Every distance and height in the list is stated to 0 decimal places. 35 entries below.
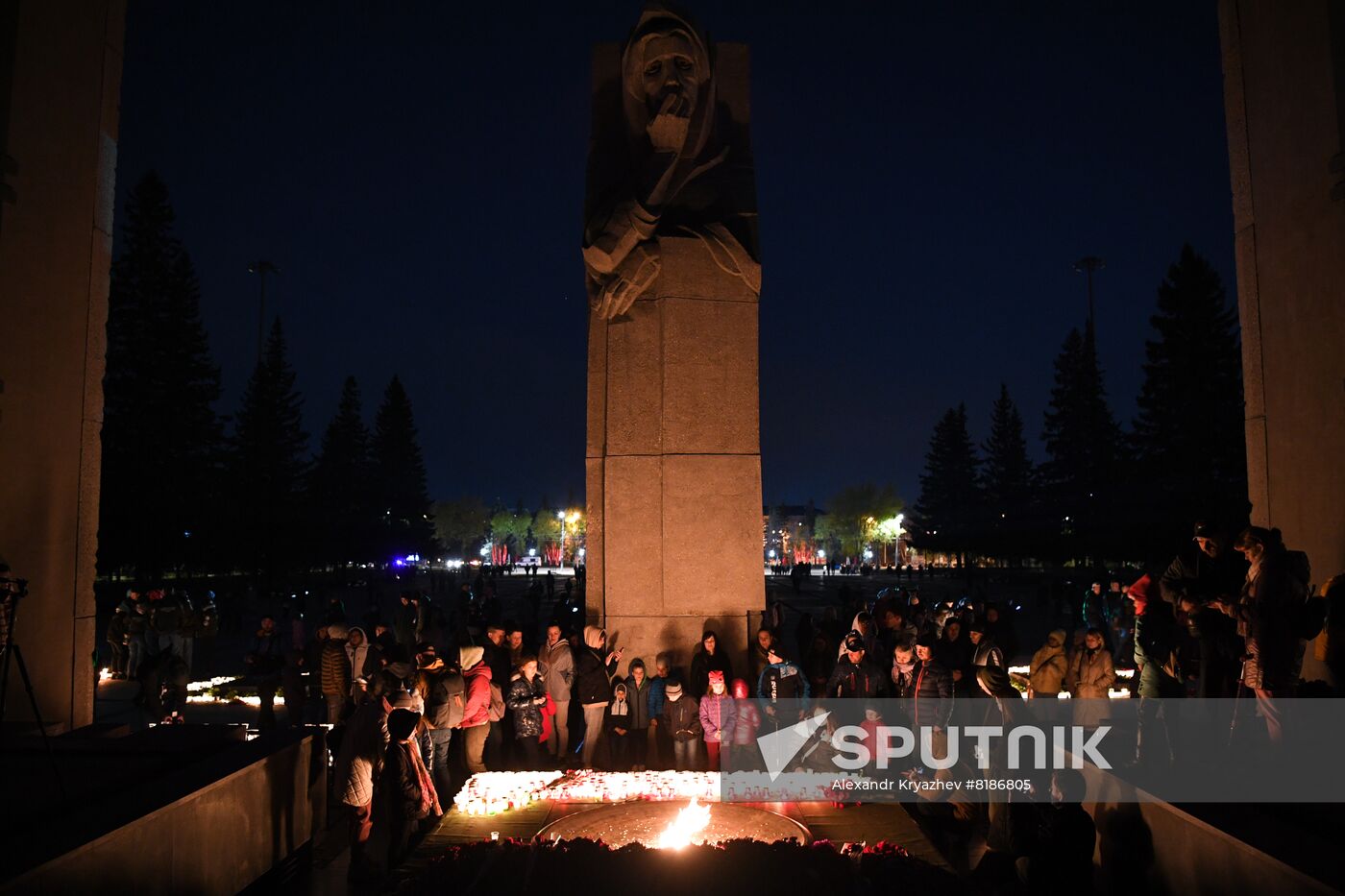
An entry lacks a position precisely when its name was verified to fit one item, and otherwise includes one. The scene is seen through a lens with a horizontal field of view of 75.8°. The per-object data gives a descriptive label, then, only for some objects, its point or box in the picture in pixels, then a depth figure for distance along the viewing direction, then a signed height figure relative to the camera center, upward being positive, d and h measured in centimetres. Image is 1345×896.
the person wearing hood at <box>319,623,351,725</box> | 926 -149
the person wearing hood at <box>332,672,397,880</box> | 602 -168
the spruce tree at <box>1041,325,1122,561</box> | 3572 +490
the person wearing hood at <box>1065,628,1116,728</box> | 811 -133
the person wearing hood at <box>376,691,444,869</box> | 599 -178
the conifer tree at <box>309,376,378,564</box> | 6207 +486
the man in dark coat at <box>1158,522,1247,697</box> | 566 -42
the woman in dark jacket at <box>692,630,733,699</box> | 946 -144
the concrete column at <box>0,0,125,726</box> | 796 +200
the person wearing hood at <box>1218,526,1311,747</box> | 512 -54
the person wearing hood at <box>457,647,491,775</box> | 821 -166
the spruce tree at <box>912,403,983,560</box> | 7488 +497
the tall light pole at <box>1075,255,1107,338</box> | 5262 +1627
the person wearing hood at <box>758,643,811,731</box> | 829 -156
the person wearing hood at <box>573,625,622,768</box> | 886 -164
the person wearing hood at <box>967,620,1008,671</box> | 666 -107
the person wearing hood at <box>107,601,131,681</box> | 1305 -150
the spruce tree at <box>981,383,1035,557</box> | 6925 +596
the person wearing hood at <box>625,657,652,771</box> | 913 -184
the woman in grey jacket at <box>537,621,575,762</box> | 909 -156
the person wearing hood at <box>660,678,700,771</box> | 834 -190
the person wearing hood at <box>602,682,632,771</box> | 902 -198
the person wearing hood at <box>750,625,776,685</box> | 944 -136
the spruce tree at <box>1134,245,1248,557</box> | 3775 +650
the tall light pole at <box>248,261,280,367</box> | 5472 +1665
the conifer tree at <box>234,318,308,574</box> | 4231 +379
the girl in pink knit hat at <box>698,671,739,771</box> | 841 -180
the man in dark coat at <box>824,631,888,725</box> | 817 -144
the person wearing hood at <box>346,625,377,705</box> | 934 -132
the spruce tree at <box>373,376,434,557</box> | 6869 +510
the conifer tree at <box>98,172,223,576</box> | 3494 +611
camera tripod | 540 -79
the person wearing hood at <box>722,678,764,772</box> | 837 -202
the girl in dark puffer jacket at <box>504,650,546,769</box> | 867 -179
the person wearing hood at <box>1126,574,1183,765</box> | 598 -118
